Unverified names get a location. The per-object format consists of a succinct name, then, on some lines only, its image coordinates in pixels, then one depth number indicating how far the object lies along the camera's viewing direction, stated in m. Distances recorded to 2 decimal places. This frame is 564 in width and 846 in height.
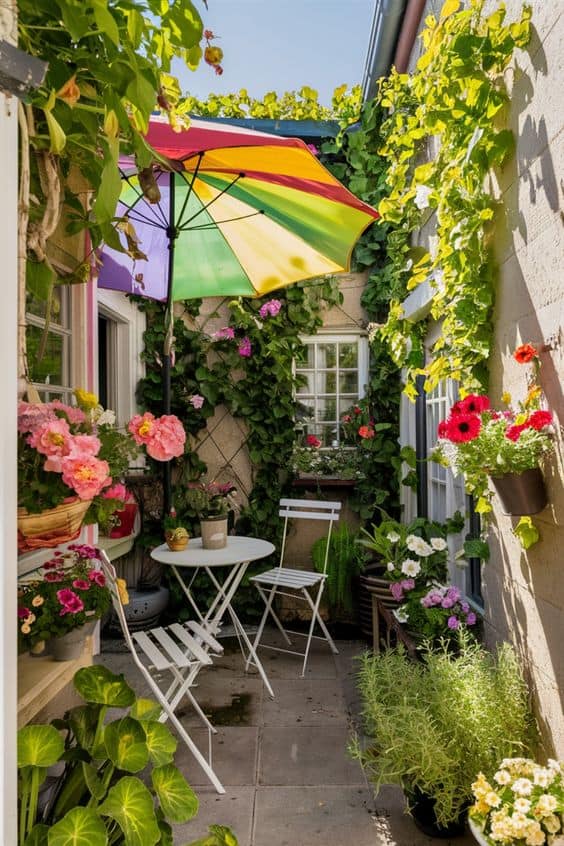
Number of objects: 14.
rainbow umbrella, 2.42
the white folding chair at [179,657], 2.46
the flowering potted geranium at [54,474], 1.17
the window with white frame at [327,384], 5.09
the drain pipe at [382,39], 3.88
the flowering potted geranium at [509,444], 1.92
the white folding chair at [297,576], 4.01
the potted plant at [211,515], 3.51
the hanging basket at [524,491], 1.95
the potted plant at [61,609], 1.62
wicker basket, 1.18
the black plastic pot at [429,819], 2.14
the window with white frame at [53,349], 2.04
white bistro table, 3.21
